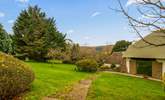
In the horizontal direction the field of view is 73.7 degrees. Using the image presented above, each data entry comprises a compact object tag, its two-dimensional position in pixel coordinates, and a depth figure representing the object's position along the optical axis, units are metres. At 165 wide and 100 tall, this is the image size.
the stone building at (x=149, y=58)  12.05
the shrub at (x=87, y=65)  12.78
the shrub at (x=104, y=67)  15.77
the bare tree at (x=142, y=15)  2.73
